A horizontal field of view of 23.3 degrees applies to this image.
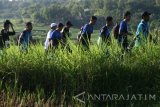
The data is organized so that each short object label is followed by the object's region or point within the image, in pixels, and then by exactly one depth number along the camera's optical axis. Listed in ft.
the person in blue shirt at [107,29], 29.20
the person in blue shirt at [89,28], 31.40
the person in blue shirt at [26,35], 30.22
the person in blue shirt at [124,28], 28.75
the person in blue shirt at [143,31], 25.58
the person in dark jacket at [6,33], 31.46
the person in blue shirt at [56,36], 29.74
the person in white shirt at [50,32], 30.63
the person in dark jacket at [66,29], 32.21
